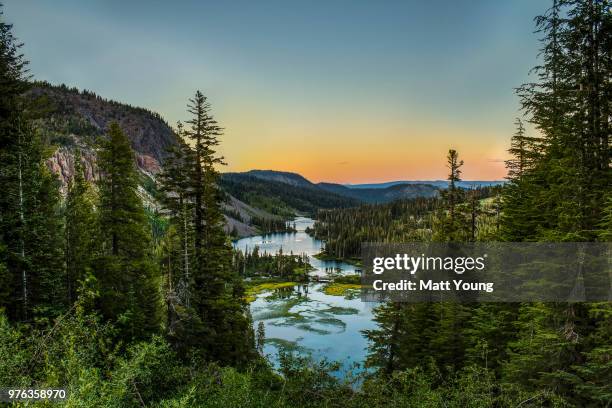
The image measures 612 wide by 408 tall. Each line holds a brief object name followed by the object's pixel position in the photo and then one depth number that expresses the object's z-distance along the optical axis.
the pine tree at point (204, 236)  19.86
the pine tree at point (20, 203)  16.64
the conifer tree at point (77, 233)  22.66
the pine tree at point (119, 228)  20.83
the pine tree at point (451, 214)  24.27
